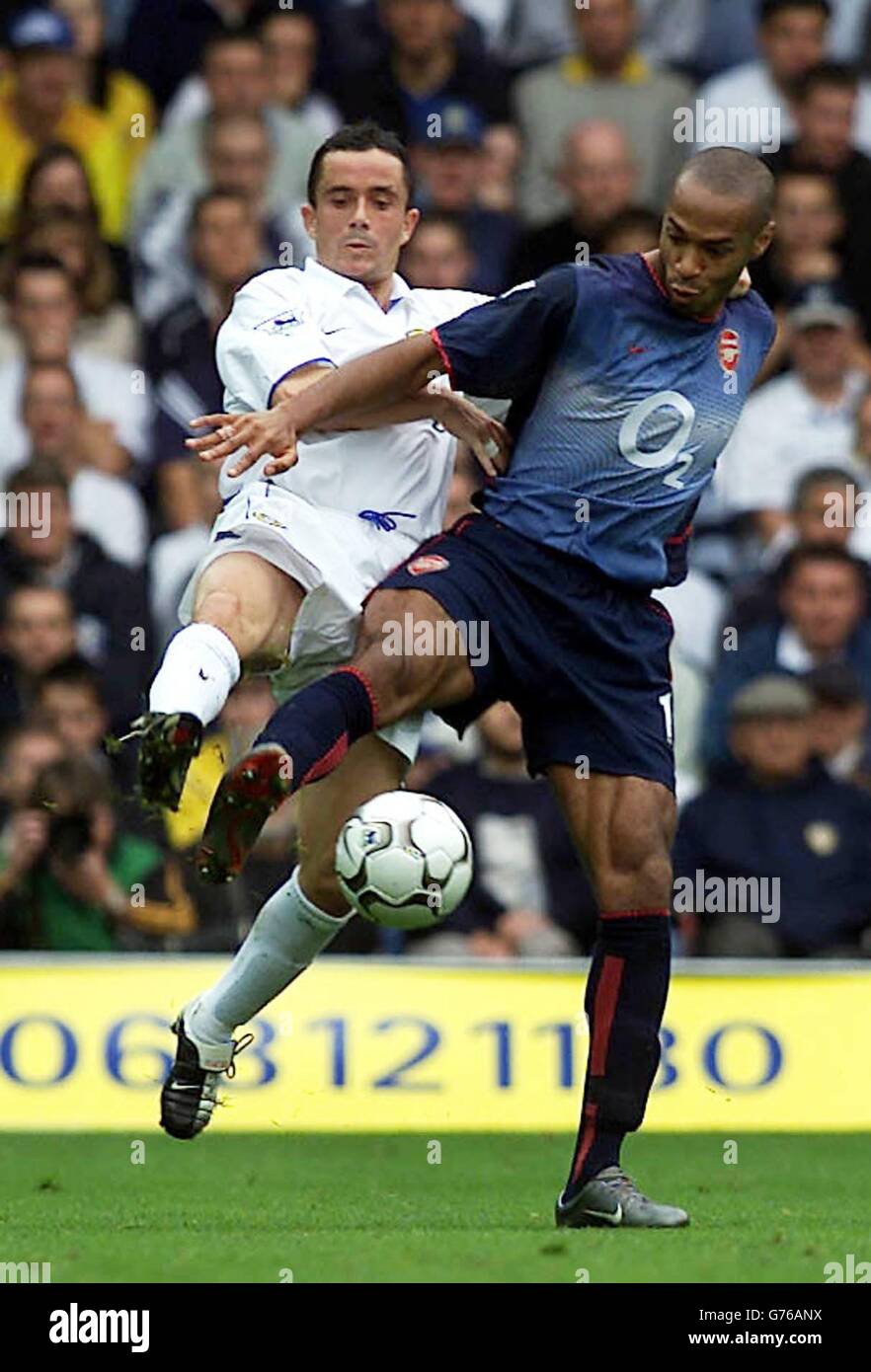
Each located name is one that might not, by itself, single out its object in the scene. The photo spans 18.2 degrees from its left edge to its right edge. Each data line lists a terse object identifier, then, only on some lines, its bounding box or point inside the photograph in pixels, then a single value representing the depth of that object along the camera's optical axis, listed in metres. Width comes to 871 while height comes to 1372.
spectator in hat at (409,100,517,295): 12.52
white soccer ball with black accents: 6.89
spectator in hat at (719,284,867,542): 12.44
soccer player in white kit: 7.39
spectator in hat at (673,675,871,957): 11.41
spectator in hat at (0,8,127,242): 12.70
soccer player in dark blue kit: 7.00
